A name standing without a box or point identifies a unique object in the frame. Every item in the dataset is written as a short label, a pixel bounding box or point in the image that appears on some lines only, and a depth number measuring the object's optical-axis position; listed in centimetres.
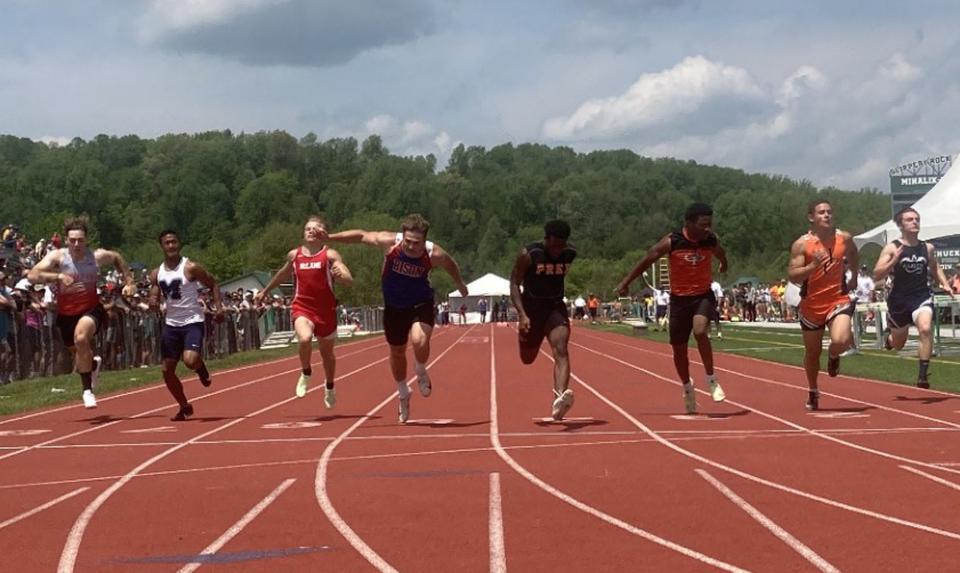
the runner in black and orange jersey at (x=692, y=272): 1179
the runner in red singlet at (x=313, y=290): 1258
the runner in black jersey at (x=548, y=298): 1130
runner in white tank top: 1289
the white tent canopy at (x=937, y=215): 3172
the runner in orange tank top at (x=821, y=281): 1198
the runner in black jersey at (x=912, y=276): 1361
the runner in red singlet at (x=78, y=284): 1326
